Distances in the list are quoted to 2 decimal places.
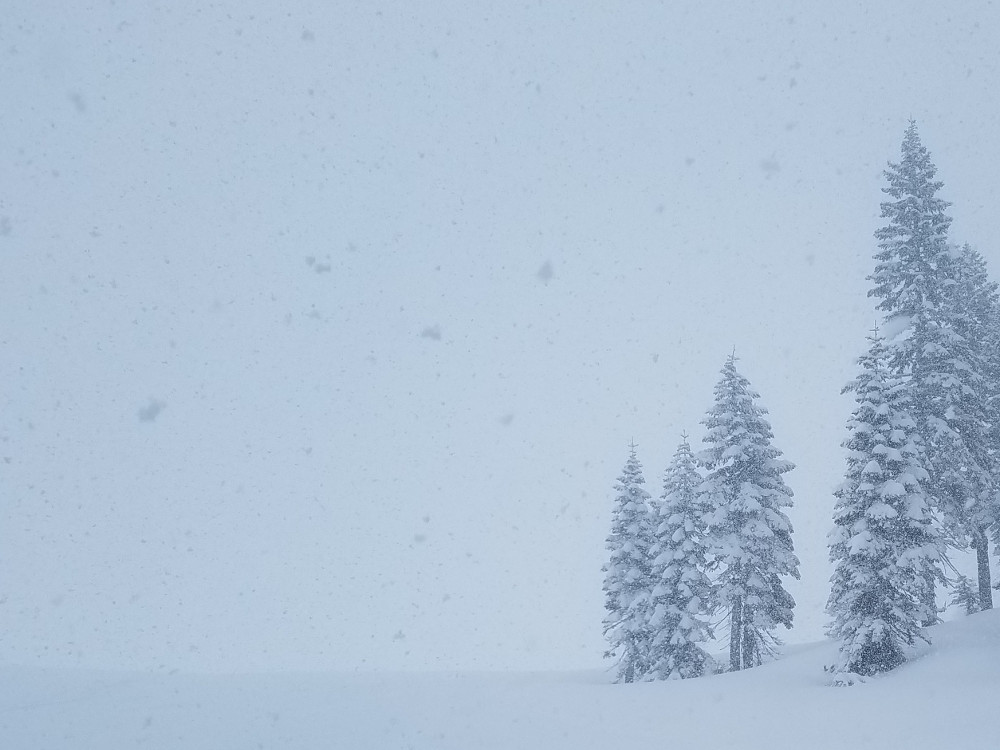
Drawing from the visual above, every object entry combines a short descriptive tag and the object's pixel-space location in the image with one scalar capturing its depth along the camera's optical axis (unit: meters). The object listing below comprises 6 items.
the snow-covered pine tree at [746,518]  25.84
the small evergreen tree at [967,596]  34.51
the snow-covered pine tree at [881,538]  19.34
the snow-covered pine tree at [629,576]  29.19
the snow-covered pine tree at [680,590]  27.08
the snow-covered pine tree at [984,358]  23.86
